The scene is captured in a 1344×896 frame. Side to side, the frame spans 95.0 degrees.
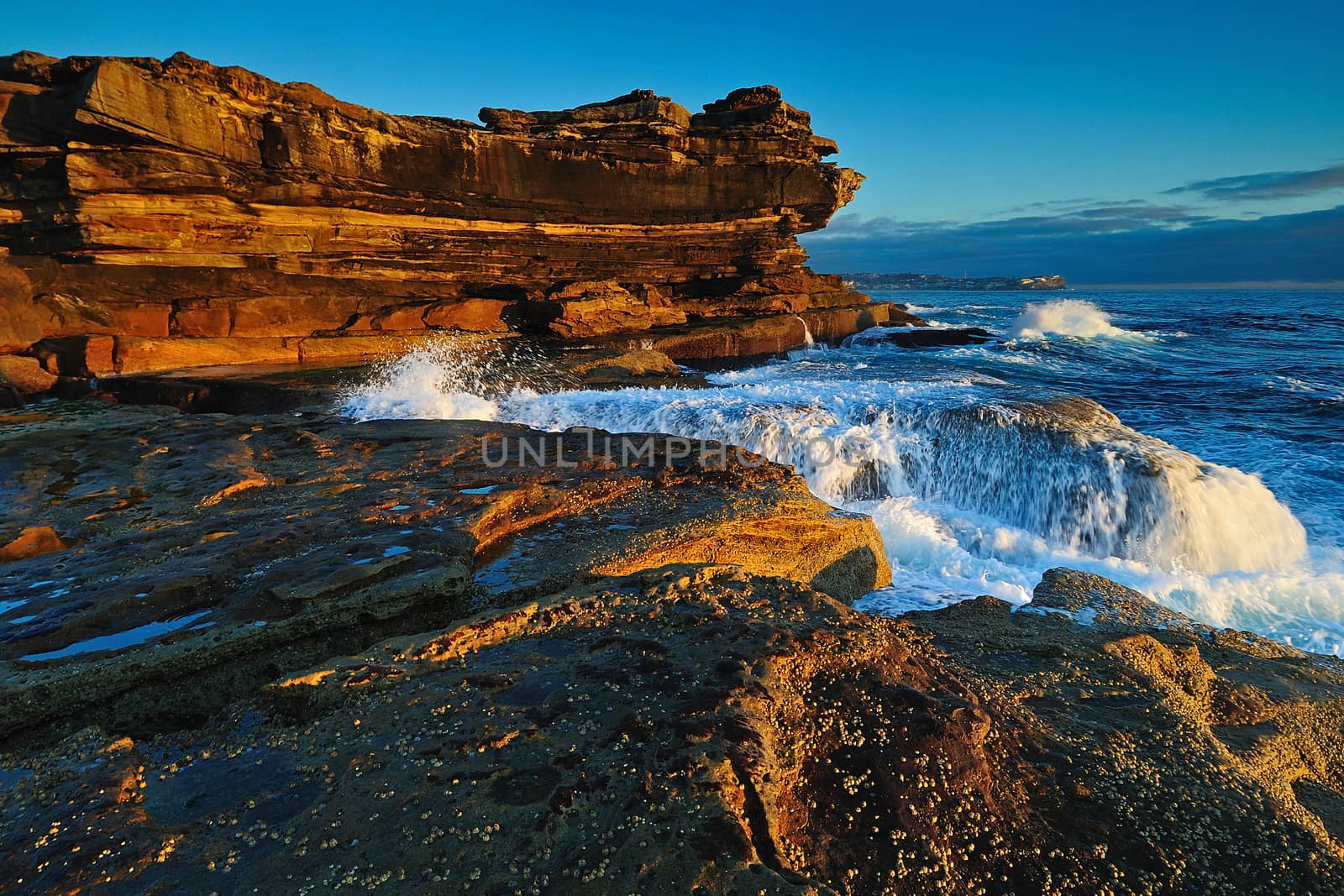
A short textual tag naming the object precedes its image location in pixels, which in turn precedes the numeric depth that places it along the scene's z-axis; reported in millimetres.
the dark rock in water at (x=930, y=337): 24594
